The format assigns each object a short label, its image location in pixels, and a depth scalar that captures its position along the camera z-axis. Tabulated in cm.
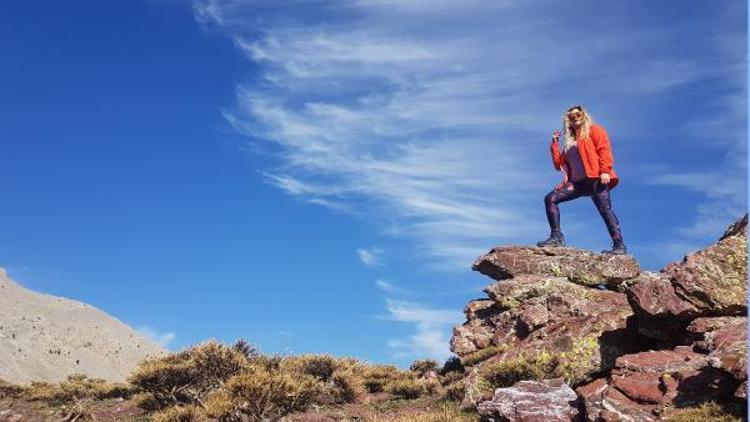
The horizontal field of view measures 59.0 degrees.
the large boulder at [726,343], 831
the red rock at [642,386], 920
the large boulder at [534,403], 962
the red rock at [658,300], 1113
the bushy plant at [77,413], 1967
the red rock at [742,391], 791
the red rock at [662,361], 969
